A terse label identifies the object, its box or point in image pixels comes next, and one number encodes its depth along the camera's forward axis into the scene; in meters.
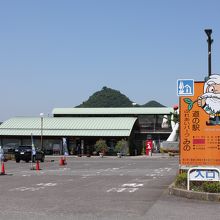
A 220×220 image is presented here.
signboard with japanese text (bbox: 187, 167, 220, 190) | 14.49
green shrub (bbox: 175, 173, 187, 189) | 15.50
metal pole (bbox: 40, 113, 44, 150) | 70.03
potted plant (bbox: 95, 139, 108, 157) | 68.62
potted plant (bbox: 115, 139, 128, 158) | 68.56
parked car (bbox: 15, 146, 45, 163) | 45.84
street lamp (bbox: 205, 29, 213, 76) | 21.30
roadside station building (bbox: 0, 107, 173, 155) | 73.19
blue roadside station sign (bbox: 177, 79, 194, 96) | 15.36
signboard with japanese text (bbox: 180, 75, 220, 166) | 15.41
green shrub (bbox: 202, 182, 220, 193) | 13.84
